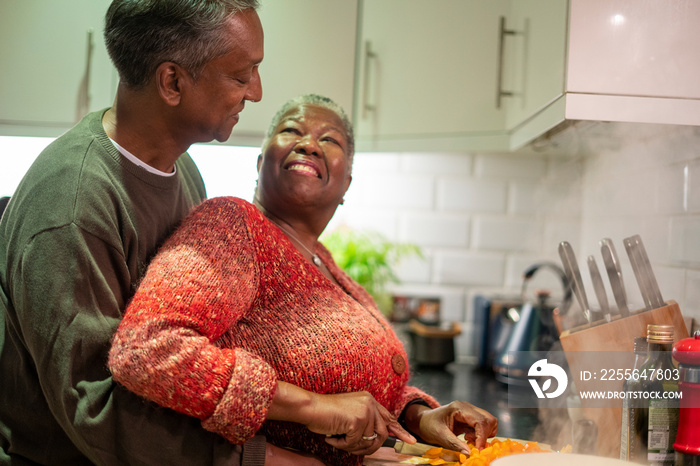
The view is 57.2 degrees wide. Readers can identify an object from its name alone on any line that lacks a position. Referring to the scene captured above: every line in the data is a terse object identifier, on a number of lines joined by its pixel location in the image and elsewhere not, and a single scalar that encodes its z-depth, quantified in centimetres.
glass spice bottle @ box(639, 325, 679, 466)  97
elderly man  85
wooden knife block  116
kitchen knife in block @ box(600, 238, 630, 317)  120
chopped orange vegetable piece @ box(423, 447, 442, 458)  112
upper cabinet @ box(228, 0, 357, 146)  186
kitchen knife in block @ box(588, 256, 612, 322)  120
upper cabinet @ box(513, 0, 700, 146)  117
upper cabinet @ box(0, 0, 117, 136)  183
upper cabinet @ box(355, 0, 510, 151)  187
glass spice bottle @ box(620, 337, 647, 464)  100
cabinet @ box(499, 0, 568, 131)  131
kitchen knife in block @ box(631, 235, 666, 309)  120
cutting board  112
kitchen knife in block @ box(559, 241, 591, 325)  122
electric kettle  200
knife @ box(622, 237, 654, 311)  120
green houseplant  233
